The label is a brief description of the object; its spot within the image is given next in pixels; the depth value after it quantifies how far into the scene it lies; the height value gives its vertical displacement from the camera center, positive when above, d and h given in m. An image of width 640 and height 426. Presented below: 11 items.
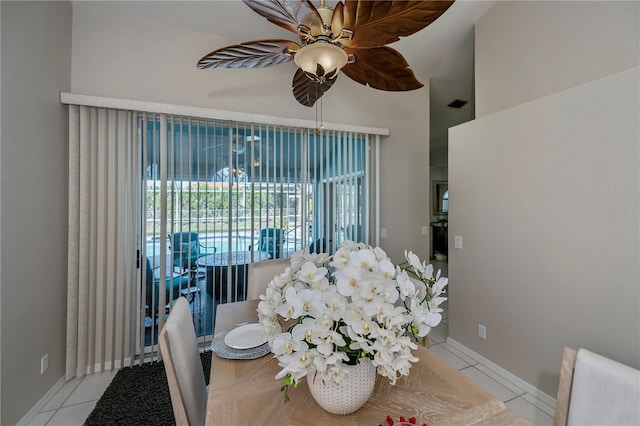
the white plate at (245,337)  1.33 -0.63
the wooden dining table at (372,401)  0.88 -0.65
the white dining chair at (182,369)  1.03 -0.65
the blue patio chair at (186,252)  2.52 -0.35
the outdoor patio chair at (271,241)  2.81 -0.28
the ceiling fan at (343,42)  1.14 +0.85
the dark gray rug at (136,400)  1.79 -1.33
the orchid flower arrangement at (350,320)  0.77 -0.31
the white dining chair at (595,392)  0.85 -0.59
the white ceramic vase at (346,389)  0.85 -0.55
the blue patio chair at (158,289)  2.47 -0.69
